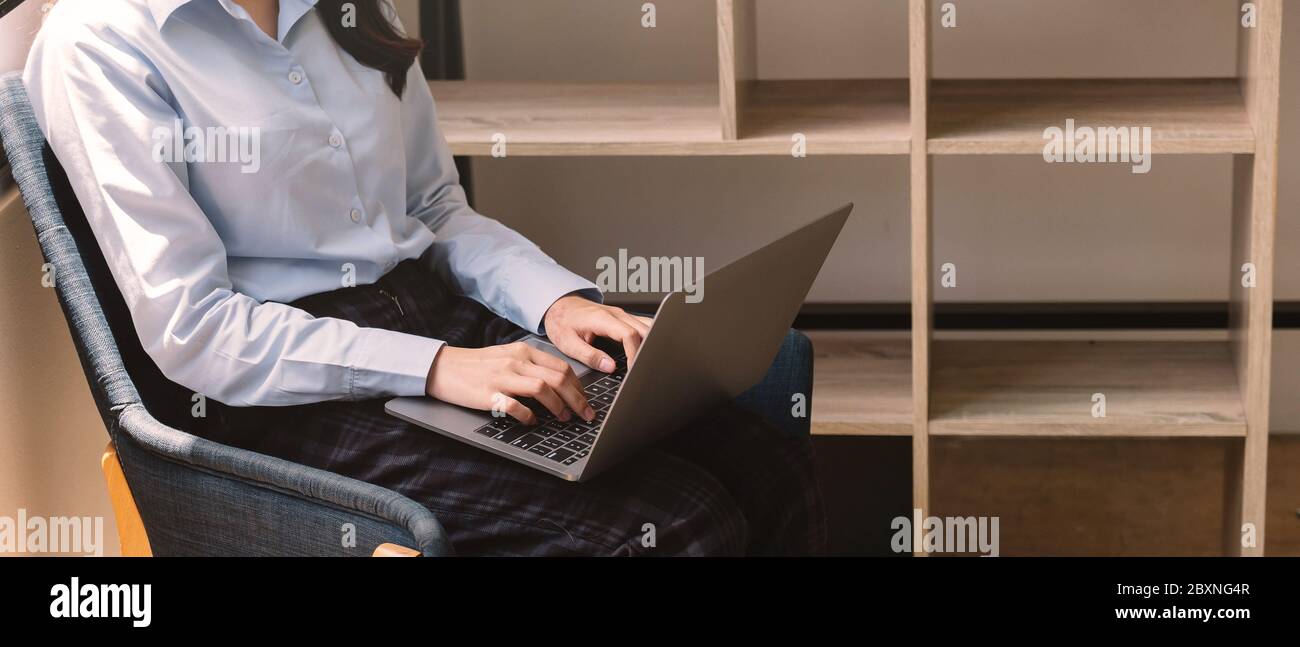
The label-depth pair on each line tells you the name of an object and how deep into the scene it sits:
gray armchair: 2.59
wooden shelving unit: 3.24
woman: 2.59
